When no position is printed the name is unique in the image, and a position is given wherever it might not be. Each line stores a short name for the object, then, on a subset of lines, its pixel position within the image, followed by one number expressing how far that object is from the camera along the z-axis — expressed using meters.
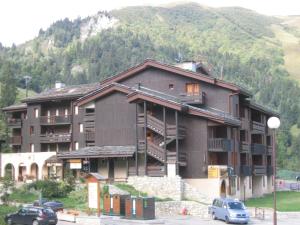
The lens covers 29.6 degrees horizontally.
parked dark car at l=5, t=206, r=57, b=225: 35.66
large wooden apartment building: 55.41
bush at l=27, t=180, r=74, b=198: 50.53
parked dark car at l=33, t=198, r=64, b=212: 43.81
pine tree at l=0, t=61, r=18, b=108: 124.88
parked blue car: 43.06
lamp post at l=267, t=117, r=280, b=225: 26.55
